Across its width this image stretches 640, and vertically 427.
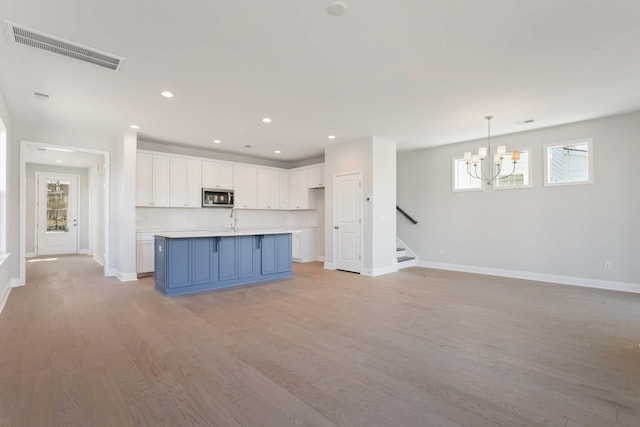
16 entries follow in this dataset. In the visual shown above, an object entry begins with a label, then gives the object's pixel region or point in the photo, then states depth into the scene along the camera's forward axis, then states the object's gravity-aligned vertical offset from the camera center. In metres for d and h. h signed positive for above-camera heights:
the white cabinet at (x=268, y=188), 8.16 +0.68
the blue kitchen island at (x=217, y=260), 4.71 -0.78
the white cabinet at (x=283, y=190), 8.56 +0.67
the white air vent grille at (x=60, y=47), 2.67 +1.58
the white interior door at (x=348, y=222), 6.46 -0.18
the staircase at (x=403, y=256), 7.19 -1.05
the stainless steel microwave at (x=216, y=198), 7.10 +0.38
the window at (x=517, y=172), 5.95 +0.81
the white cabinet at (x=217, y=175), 7.14 +0.93
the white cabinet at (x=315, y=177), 7.80 +0.96
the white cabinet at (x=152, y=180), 6.19 +0.71
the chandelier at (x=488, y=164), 5.06 +0.93
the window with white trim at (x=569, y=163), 5.33 +0.91
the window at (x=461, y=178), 6.77 +0.80
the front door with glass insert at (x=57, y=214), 9.23 +0.01
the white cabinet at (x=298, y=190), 8.25 +0.65
